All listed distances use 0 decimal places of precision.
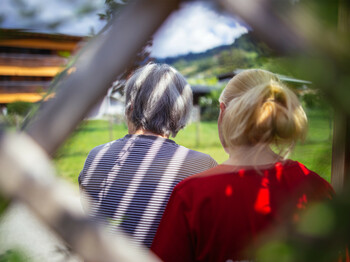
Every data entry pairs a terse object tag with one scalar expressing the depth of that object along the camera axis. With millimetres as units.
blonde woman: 1259
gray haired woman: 1784
